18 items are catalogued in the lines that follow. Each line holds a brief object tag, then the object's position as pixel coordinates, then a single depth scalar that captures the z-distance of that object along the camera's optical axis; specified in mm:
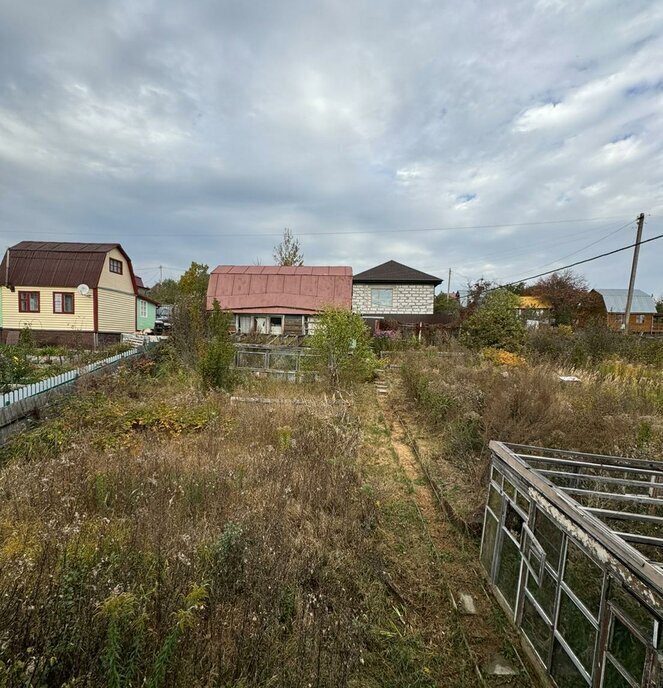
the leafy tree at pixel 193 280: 30094
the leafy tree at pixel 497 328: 15227
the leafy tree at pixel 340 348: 11711
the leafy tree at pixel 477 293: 27609
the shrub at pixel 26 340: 18788
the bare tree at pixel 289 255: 36719
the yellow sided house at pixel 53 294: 22234
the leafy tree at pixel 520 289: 47375
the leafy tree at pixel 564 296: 32750
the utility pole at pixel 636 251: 19578
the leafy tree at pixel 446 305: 30375
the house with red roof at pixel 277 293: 21844
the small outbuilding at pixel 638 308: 39978
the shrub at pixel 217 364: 10125
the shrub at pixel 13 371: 8008
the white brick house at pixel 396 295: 25156
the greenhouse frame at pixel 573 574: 1863
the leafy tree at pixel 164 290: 52906
